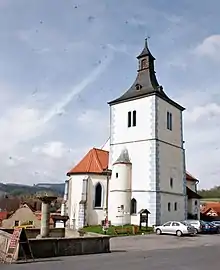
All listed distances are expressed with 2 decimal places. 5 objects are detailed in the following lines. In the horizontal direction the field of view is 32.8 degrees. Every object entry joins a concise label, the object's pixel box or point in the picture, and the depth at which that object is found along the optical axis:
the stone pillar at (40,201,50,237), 21.87
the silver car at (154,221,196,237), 33.19
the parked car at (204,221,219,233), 38.28
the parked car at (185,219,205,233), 37.50
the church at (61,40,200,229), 40.47
